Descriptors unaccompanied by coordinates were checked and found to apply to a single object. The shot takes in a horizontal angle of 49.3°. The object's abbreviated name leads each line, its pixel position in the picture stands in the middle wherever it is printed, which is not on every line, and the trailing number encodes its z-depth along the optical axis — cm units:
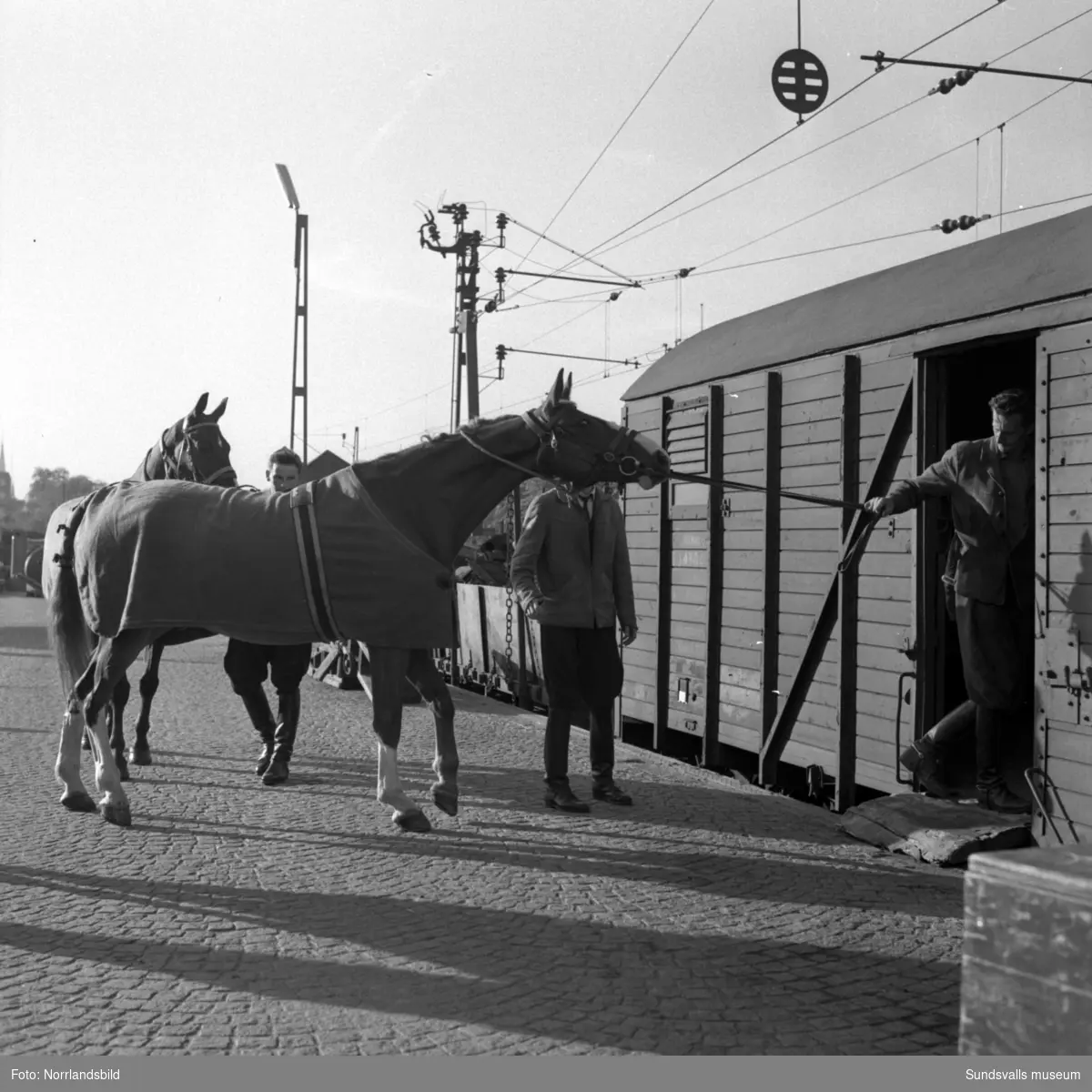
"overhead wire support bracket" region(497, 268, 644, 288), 2269
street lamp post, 1989
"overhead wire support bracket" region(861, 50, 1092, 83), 924
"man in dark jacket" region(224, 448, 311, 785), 729
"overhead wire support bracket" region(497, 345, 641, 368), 2966
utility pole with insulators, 2598
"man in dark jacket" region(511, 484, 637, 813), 643
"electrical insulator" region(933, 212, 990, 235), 1352
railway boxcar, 537
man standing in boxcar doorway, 574
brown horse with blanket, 565
